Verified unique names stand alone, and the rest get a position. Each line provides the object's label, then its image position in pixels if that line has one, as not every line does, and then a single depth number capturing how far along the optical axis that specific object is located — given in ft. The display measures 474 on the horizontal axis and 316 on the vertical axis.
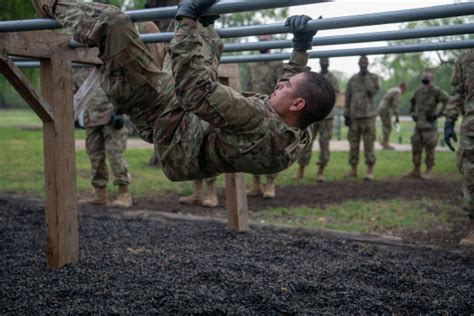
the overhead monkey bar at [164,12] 8.46
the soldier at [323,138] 33.86
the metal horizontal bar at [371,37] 10.48
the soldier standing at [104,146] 23.98
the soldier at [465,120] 17.76
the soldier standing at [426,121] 35.78
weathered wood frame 13.35
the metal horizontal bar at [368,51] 11.98
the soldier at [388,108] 61.21
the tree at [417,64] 49.70
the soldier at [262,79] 28.22
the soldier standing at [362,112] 34.78
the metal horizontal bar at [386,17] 8.28
